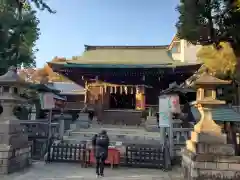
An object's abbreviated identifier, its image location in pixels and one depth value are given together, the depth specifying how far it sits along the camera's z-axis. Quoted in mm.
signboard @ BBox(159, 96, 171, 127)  7546
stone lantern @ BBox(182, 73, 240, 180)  5148
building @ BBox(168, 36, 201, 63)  29875
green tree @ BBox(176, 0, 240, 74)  10874
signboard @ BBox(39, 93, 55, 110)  8616
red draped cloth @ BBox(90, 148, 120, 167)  6966
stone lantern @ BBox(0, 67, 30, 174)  5905
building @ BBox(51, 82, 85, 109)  15304
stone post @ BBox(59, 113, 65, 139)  9367
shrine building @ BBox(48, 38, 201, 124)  13696
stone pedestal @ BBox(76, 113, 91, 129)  12068
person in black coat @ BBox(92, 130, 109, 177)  5878
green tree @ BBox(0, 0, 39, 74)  12182
